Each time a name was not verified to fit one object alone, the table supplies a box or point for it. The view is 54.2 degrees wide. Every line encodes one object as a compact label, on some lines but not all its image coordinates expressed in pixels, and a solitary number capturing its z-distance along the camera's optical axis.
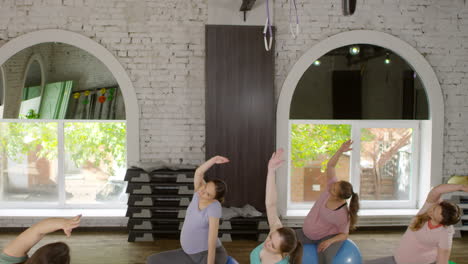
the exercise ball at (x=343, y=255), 4.02
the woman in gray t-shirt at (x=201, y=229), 3.66
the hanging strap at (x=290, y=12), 6.12
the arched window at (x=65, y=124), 6.07
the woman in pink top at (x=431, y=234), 3.50
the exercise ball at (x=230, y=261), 3.81
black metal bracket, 5.57
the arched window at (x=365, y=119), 6.26
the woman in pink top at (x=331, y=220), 4.08
